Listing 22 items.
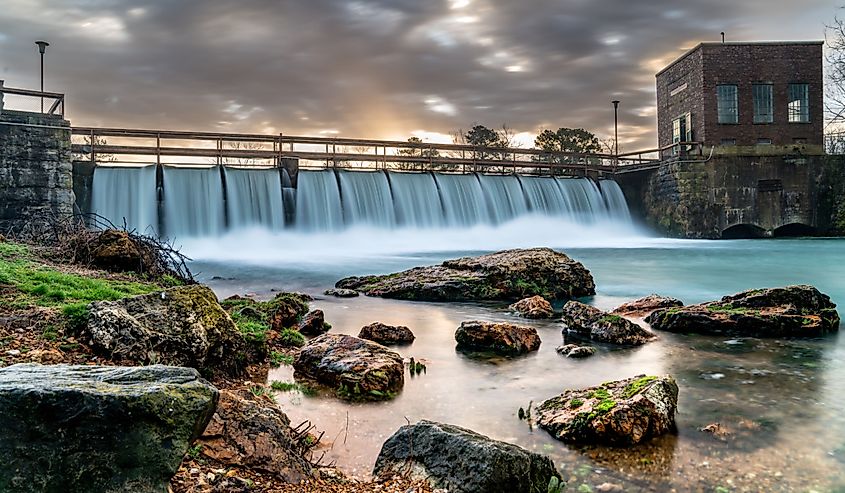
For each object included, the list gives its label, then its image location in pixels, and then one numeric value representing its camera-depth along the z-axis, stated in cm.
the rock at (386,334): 671
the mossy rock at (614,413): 377
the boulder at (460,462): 281
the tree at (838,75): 2470
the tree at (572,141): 4894
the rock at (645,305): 891
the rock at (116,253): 794
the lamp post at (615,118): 3676
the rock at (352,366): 481
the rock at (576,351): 616
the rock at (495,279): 1027
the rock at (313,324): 712
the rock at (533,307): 854
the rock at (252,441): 279
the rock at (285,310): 723
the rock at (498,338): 638
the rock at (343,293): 1074
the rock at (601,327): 680
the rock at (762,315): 724
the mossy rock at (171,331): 403
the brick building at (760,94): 3066
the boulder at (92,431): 180
